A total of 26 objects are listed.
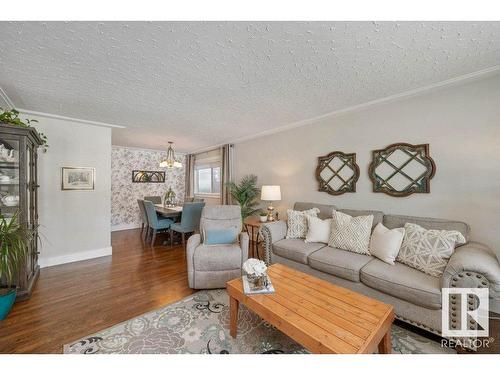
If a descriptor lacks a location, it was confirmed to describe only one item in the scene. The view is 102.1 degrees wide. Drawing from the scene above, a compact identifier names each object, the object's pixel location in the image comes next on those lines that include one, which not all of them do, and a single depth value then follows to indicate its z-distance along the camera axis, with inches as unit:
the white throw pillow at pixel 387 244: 79.0
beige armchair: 91.5
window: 230.5
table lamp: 134.3
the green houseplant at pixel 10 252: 71.8
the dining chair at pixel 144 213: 178.4
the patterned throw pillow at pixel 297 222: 113.5
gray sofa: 57.8
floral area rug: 59.1
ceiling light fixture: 175.2
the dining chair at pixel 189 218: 154.2
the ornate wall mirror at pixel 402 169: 92.3
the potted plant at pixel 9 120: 82.7
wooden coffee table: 42.8
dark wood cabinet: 84.9
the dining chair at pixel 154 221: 163.9
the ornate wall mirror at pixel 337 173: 116.0
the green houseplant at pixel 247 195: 167.3
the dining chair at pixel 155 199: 219.9
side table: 135.9
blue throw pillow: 103.7
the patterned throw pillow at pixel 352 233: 89.7
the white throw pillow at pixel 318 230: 103.4
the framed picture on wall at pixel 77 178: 127.0
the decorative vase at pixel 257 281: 63.9
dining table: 164.5
